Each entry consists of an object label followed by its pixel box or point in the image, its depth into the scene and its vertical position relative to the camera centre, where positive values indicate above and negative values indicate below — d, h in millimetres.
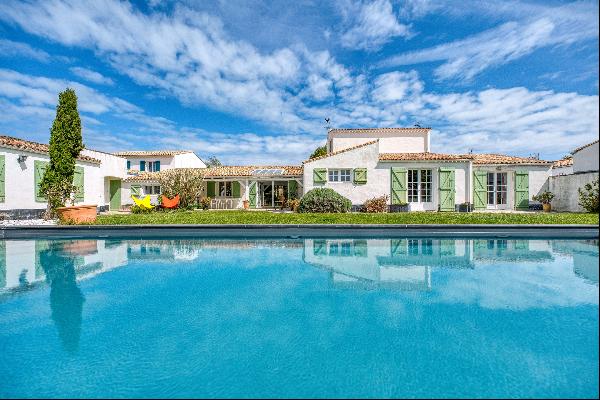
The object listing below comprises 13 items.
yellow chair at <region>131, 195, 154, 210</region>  19297 -13
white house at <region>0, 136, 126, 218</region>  14750 +1492
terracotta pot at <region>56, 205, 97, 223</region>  13539 -484
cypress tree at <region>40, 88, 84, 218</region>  14633 +2568
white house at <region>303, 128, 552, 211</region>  18250 +1443
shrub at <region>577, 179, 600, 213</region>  16500 +144
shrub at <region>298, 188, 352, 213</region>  17281 -38
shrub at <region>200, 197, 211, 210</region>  21781 -46
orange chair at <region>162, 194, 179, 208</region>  19250 +40
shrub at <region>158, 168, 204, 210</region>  20062 +1259
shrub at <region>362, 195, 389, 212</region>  17750 -235
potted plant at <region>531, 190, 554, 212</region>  18266 +49
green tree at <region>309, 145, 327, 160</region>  42069 +7304
